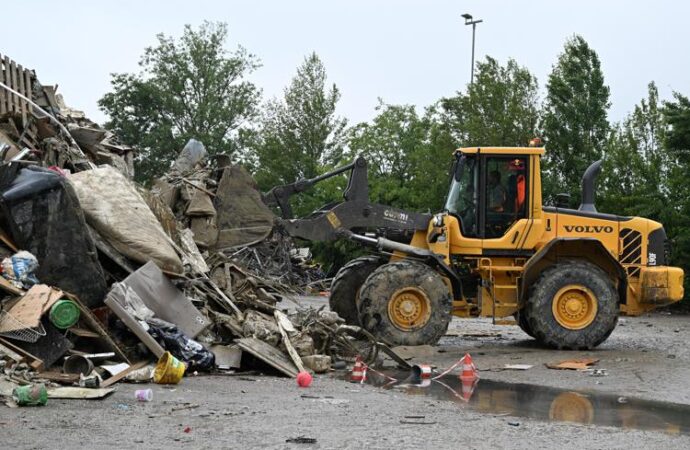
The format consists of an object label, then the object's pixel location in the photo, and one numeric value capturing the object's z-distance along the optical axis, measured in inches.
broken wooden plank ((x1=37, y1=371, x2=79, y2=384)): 374.0
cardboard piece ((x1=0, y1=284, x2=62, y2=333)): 388.5
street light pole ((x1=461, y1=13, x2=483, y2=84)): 1609.3
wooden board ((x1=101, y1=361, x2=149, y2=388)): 378.8
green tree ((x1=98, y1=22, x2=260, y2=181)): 2363.4
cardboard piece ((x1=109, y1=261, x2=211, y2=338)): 455.2
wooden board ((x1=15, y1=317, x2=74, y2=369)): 388.5
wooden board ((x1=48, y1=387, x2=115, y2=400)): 346.6
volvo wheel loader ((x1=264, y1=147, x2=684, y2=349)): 557.3
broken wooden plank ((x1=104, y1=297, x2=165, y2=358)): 421.1
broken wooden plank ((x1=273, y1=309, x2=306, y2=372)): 457.1
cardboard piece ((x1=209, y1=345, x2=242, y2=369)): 446.9
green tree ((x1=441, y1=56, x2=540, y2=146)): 1325.0
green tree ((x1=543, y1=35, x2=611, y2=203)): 1280.8
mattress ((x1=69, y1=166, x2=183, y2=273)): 473.7
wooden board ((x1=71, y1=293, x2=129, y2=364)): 414.0
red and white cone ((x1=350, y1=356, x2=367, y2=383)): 455.1
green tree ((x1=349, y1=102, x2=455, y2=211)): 1512.1
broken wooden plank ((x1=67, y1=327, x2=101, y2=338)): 411.8
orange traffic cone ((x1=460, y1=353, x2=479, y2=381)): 464.4
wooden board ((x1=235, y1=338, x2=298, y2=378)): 446.6
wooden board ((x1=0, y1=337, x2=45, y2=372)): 378.0
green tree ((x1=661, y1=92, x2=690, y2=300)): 1009.5
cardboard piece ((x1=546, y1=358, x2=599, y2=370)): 504.7
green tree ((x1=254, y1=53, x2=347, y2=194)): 1866.4
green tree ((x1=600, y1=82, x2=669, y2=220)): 1071.0
